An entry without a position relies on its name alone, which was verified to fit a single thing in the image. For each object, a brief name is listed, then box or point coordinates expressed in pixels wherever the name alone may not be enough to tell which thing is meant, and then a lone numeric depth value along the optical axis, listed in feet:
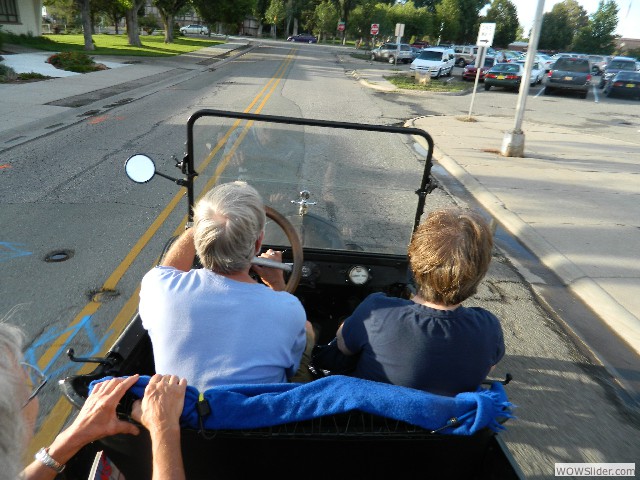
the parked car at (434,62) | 92.68
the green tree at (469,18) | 235.81
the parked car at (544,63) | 101.10
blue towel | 5.22
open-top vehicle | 5.35
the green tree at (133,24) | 111.75
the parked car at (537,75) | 92.86
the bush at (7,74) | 53.22
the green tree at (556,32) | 232.94
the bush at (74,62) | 67.54
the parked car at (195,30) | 219.12
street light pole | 33.06
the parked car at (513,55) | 130.82
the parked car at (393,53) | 134.82
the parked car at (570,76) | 77.20
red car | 94.02
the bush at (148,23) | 181.54
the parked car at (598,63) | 136.02
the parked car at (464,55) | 130.52
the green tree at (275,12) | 245.65
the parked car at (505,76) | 79.25
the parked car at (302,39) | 241.35
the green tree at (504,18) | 236.63
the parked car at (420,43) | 205.98
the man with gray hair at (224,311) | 6.01
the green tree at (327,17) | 232.94
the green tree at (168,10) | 127.44
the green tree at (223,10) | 137.28
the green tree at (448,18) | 215.51
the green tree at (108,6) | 109.80
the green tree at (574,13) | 252.83
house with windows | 97.09
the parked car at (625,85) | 80.38
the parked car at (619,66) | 96.60
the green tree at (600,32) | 224.94
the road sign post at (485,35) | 46.52
